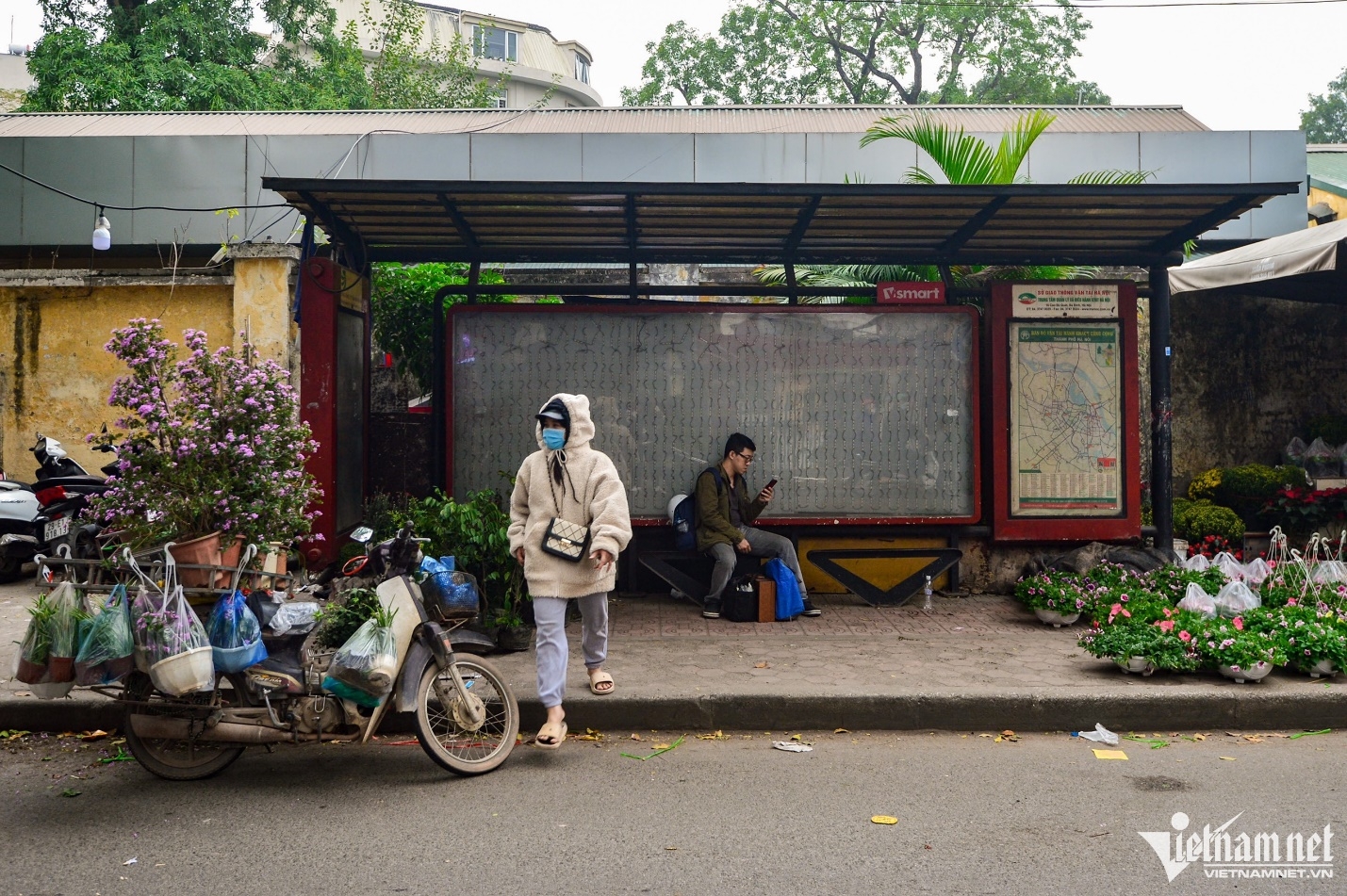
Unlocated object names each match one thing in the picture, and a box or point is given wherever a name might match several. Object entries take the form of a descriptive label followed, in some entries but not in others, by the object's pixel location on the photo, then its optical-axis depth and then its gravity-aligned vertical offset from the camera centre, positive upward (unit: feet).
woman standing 16.42 -0.93
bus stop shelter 22.33 +5.83
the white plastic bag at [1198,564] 24.08 -2.31
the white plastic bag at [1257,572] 23.50 -2.43
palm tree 26.71 +7.96
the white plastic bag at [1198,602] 21.07 -2.82
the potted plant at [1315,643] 18.37 -3.18
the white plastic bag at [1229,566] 23.66 -2.32
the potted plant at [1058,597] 23.53 -3.06
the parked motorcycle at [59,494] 25.31 -0.79
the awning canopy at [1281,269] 27.73 +5.83
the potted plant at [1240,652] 18.08 -3.29
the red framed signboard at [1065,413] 26.89 +1.36
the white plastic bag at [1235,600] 21.38 -2.80
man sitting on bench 24.80 -1.34
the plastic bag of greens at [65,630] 13.25 -2.15
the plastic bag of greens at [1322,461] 33.60 +0.16
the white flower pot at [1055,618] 23.77 -3.53
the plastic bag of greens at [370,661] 13.97 -2.68
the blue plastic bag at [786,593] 24.72 -3.07
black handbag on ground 24.68 -3.24
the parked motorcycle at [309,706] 14.28 -3.40
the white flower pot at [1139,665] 18.70 -3.62
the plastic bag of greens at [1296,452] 34.45 +0.44
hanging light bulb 30.14 +6.57
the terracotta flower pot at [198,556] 14.87 -1.41
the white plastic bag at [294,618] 14.96 -2.27
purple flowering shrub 17.15 +0.23
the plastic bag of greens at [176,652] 13.26 -2.44
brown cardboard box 24.70 -3.25
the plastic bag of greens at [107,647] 13.21 -2.37
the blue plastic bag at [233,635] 13.87 -2.32
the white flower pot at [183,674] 13.25 -2.71
